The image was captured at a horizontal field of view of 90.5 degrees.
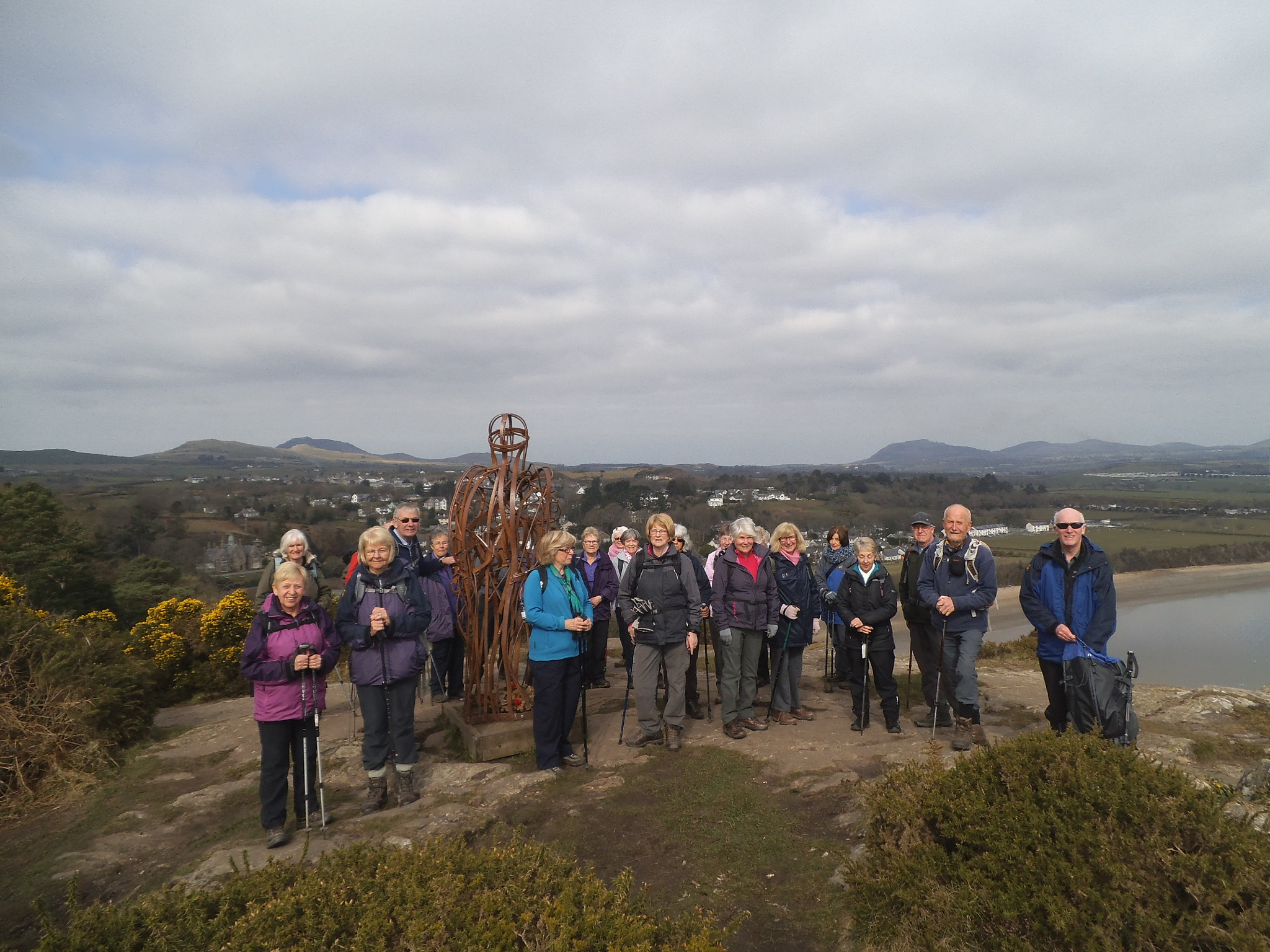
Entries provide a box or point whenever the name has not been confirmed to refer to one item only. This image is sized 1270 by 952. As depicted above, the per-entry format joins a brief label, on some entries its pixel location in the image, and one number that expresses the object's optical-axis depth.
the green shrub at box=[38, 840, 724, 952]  2.35
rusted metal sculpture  6.14
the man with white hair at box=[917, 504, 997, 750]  5.65
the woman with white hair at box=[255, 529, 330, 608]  5.12
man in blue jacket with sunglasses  4.87
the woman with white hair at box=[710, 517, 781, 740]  6.17
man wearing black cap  6.37
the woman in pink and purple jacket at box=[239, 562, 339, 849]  4.47
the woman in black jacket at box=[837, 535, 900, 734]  6.32
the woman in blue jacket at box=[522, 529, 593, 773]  5.46
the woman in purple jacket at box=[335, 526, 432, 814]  4.87
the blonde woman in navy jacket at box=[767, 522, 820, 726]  6.69
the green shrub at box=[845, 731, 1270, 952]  2.45
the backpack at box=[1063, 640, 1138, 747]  4.65
